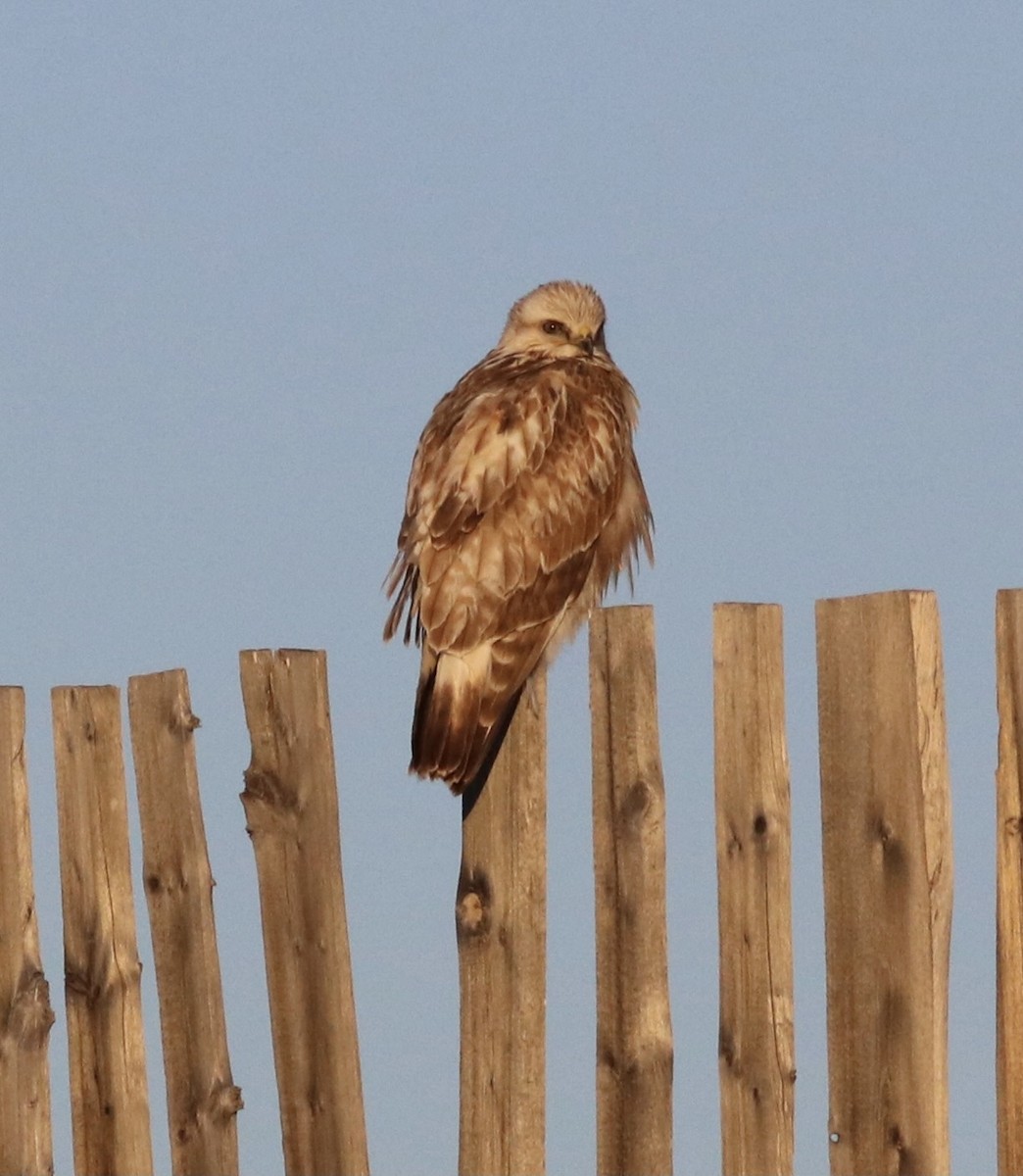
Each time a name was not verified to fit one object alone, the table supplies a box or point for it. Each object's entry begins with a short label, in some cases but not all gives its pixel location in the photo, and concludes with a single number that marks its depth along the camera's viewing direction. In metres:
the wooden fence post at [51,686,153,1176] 13.31
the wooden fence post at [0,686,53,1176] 13.57
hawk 13.15
